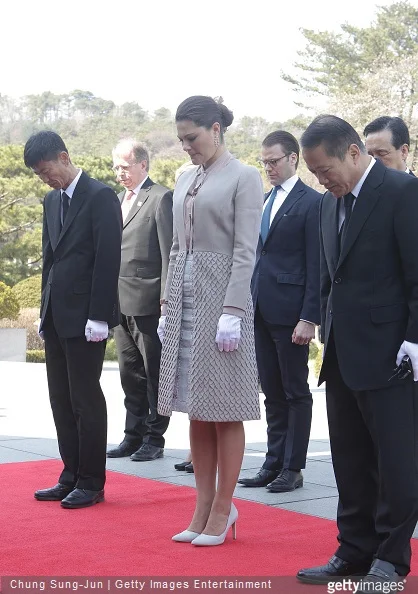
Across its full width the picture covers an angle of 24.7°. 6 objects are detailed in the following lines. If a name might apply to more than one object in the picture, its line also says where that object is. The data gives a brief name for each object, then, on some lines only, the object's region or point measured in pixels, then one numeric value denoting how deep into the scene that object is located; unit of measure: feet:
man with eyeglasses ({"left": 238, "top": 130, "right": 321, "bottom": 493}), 16.22
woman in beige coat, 12.31
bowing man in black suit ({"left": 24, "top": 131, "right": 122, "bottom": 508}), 14.69
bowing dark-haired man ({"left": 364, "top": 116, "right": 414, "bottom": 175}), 14.70
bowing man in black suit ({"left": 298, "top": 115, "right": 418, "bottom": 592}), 10.12
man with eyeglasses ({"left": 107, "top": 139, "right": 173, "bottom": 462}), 18.69
